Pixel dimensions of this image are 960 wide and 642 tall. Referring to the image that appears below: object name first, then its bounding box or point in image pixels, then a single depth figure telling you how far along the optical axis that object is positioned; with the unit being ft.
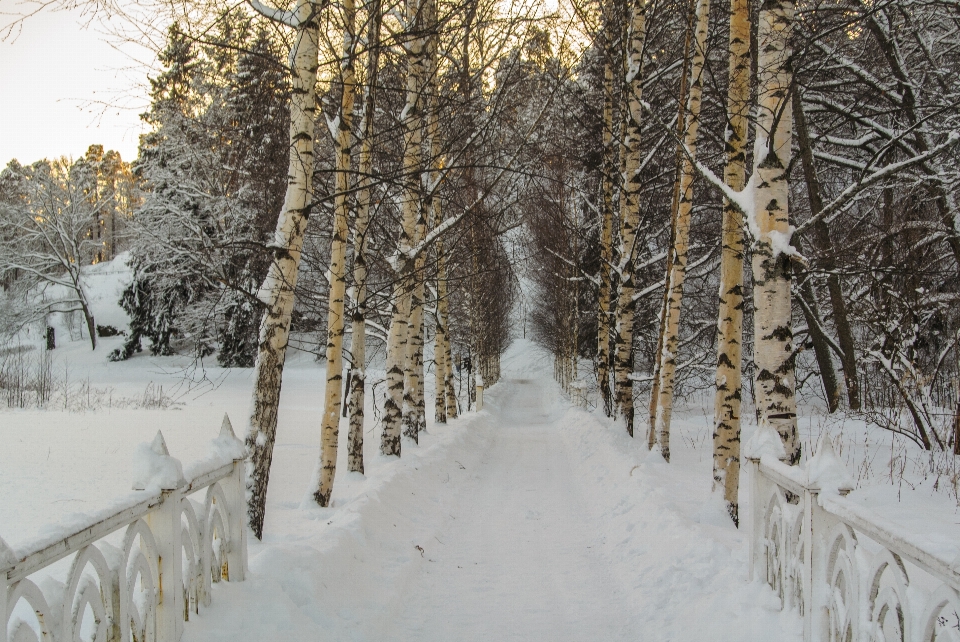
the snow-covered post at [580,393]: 65.37
